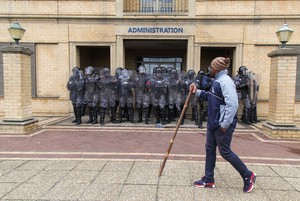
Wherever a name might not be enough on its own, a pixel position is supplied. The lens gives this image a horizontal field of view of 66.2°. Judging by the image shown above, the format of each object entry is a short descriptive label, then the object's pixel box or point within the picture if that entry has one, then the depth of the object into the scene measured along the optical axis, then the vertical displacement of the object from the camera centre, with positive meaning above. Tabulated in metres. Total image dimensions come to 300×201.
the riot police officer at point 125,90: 8.59 -0.05
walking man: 3.09 -0.38
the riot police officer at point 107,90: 8.48 -0.06
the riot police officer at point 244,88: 8.98 +0.09
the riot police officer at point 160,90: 8.39 -0.05
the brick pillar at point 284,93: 6.70 -0.07
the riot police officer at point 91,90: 8.56 -0.07
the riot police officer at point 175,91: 8.54 -0.06
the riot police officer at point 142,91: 8.65 -0.08
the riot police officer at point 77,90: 8.54 -0.08
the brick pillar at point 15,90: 7.17 -0.09
